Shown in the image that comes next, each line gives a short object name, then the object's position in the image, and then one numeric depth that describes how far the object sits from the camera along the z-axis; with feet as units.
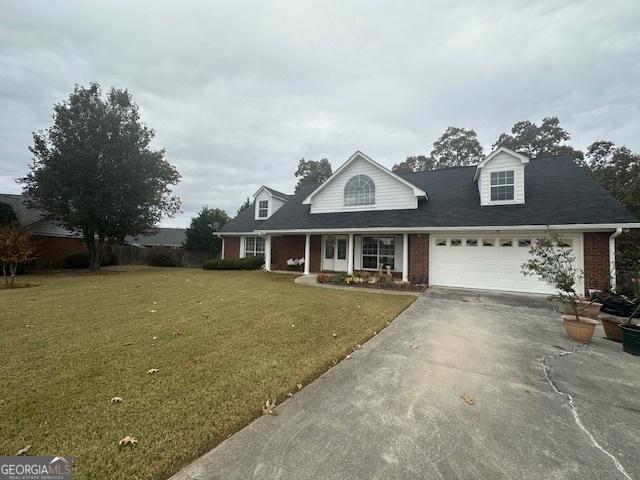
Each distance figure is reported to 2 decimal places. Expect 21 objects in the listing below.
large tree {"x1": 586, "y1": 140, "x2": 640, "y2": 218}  58.54
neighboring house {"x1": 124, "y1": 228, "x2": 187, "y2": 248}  133.90
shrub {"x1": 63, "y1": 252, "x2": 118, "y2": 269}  69.41
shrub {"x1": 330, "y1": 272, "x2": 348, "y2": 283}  42.86
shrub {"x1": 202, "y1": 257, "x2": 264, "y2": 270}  61.52
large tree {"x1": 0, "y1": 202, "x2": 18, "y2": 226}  56.54
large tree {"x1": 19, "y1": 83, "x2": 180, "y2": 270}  53.47
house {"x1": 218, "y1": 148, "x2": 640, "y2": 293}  33.73
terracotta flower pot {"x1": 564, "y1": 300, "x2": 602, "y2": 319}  20.62
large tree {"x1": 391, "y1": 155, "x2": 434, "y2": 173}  112.06
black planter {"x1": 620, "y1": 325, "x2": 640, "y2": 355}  16.29
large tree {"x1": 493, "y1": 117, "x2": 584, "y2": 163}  85.15
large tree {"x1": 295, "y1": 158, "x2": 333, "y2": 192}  130.82
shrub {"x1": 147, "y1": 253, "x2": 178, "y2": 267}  79.41
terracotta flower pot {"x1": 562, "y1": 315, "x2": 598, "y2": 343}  17.72
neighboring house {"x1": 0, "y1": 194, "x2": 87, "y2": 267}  68.69
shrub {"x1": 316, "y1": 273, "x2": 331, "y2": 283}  42.73
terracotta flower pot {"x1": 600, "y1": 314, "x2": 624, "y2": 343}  18.61
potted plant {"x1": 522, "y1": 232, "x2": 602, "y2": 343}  17.90
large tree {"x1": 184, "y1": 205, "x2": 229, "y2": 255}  85.46
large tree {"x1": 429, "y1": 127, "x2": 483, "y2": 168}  100.78
